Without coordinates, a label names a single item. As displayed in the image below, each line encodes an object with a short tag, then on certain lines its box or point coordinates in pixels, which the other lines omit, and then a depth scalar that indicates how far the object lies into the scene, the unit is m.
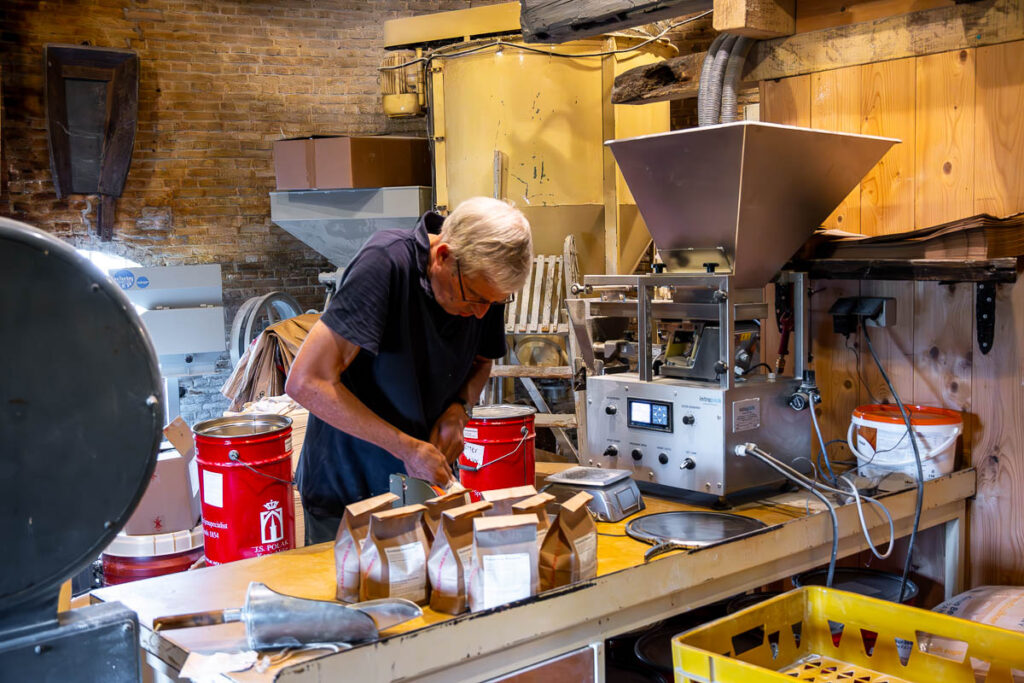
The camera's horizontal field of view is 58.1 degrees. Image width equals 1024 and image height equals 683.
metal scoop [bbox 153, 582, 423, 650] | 1.61
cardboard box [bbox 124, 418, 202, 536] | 3.22
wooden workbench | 1.66
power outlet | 2.95
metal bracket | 2.71
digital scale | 2.37
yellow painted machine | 6.03
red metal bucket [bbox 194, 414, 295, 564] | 2.67
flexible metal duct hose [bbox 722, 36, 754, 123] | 3.18
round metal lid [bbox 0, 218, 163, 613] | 1.04
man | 2.21
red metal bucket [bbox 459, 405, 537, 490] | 3.58
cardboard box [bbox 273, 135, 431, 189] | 6.70
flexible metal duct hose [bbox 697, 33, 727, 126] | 3.21
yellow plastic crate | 1.97
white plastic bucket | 2.73
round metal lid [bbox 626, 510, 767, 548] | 2.17
